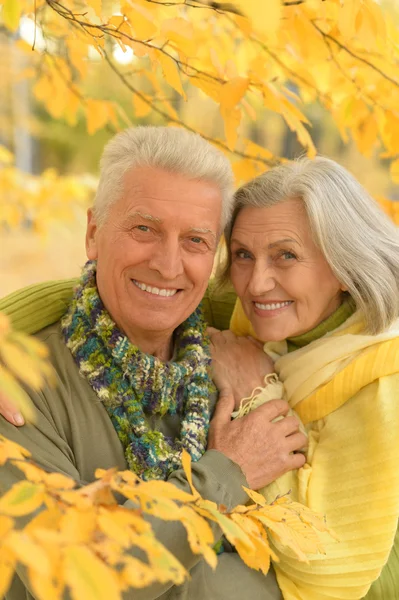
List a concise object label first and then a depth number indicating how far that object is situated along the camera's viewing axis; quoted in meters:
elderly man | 1.82
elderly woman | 1.84
